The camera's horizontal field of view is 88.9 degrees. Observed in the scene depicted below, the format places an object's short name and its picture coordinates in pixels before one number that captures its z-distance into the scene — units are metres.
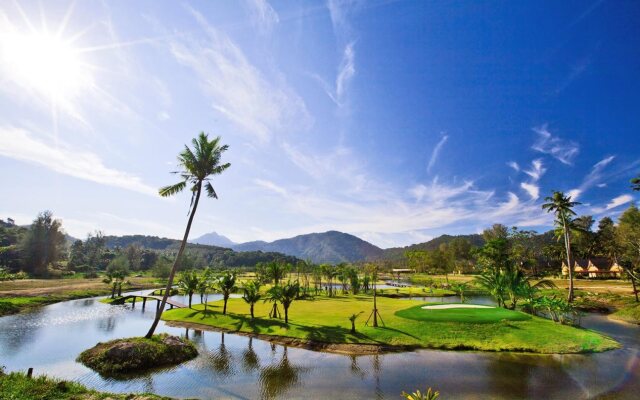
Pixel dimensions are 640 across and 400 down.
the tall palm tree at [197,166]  34.00
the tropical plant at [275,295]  44.74
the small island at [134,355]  26.39
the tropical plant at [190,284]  59.78
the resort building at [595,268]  108.01
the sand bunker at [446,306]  46.22
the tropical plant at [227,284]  49.00
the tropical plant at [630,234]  71.89
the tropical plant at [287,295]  42.02
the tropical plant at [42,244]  126.06
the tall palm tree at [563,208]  61.69
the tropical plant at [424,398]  14.44
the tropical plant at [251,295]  44.12
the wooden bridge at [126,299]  69.41
